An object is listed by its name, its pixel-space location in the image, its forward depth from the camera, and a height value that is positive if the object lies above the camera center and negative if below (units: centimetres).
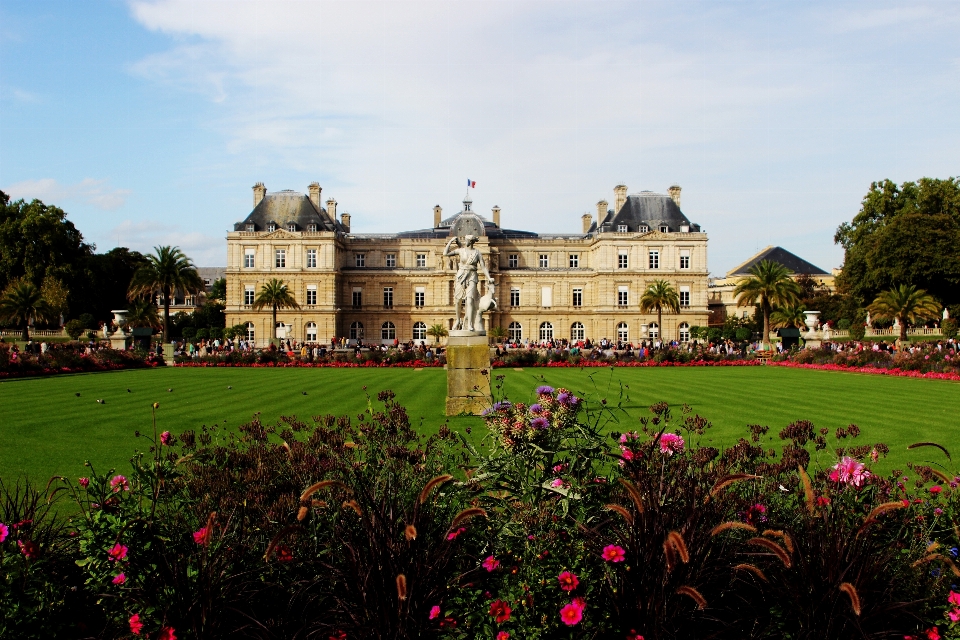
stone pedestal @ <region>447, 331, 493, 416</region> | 1353 -72
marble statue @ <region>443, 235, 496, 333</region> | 1502 +108
